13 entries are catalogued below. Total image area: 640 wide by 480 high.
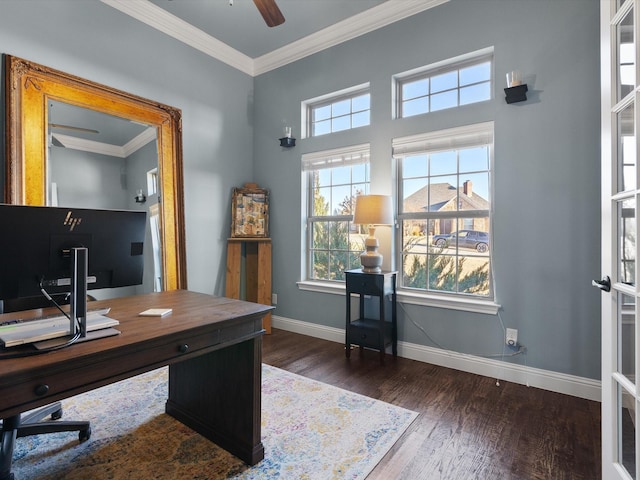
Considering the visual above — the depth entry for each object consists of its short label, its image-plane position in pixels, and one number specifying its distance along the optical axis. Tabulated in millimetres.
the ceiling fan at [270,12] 2008
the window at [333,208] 3600
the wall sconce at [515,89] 2533
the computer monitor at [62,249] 1192
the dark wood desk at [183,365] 1033
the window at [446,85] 2877
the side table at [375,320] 2971
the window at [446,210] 2877
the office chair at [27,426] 1529
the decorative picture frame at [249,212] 4027
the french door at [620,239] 1289
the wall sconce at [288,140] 3891
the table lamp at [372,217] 2980
